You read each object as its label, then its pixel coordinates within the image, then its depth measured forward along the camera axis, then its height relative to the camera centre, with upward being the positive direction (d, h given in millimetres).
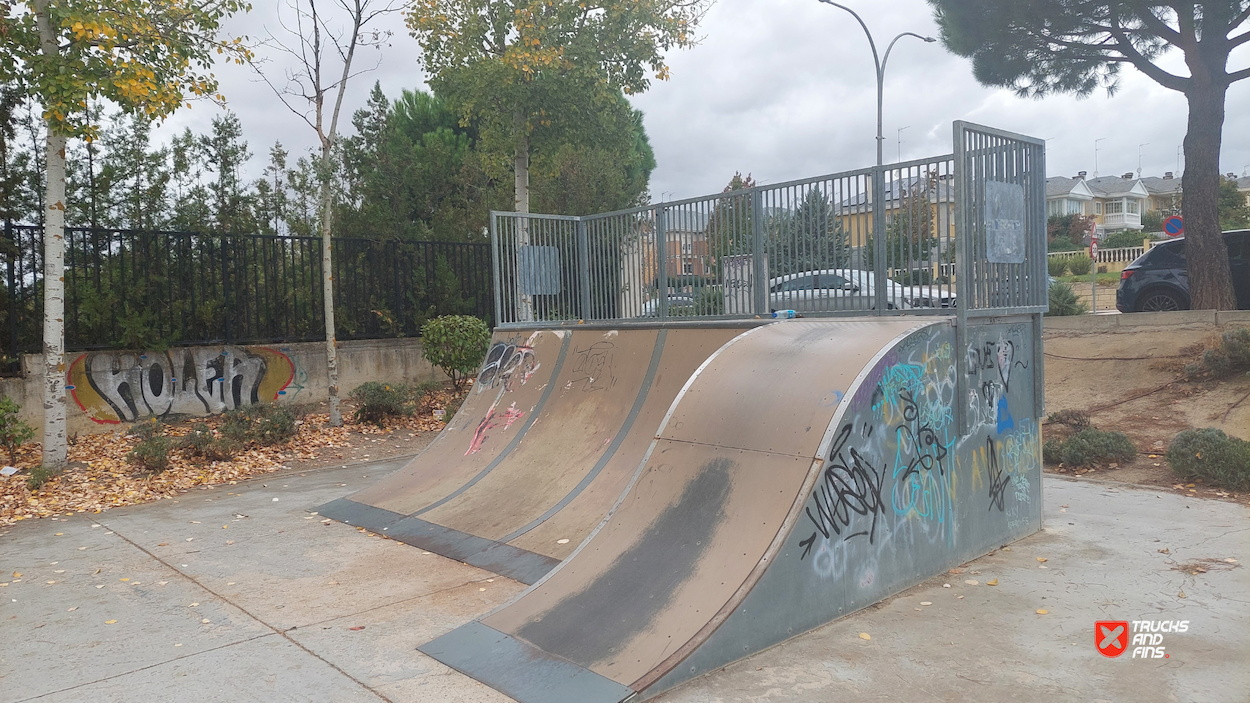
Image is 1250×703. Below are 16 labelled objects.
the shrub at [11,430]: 9062 -1054
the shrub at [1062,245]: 50272 +3993
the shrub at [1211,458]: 7285 -1413
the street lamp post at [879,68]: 20562 +6240
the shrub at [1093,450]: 8570 -1494
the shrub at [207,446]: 9344 -1313
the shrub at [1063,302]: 15859 +132
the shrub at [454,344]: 12570 -288
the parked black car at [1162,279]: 14016 +464
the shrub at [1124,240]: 46406 +3946
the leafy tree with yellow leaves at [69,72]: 8320 +2792
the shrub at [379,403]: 11594 -1092
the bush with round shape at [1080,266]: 34031 +1778
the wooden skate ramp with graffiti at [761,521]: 3893 -1159
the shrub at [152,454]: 8805 -1308
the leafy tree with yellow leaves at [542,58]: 13513 +4525
